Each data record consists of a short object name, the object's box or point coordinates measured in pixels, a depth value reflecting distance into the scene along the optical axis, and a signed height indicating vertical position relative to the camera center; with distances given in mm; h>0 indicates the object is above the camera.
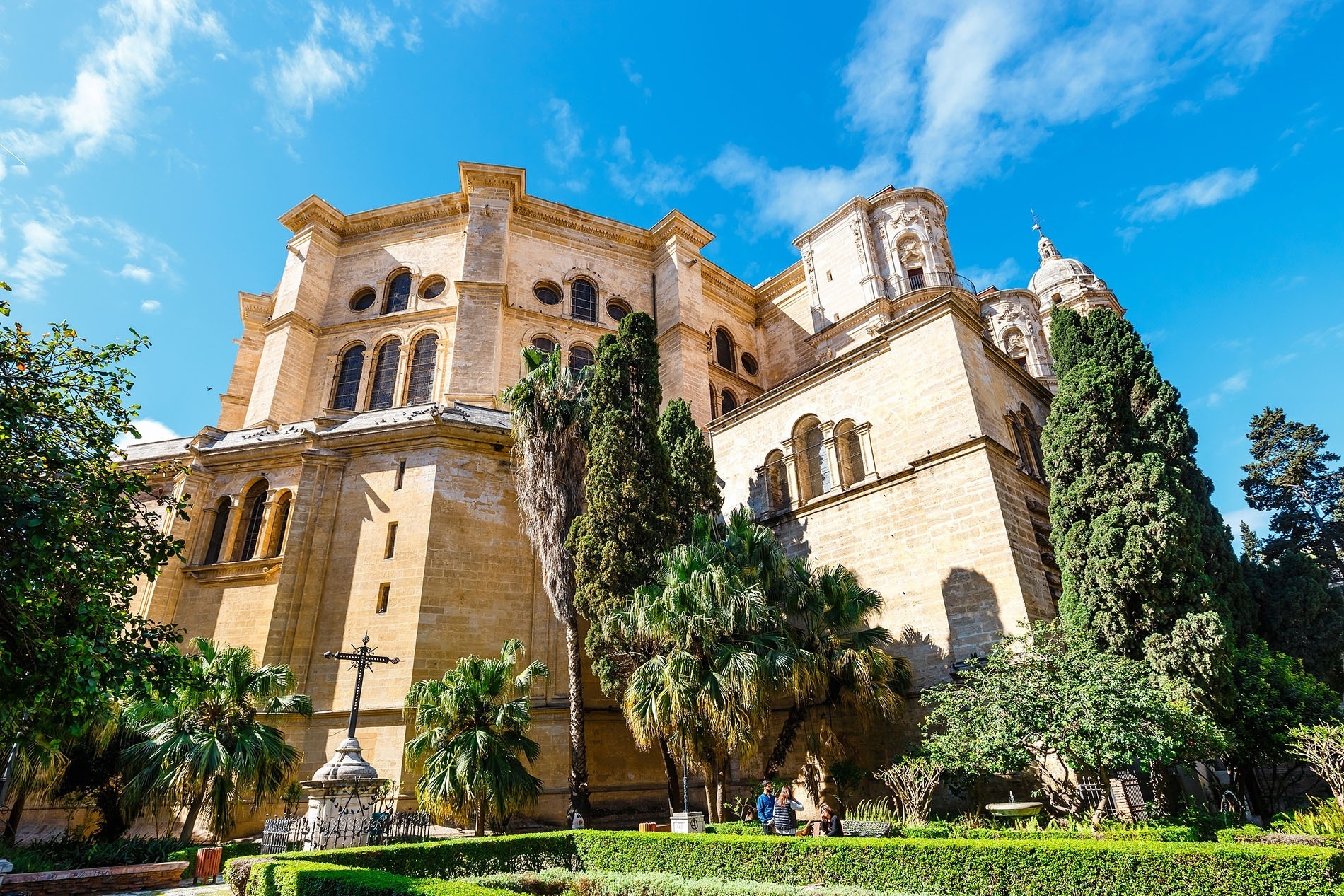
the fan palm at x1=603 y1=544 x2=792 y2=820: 11664 +1762
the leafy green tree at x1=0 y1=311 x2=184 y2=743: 6270 +2249
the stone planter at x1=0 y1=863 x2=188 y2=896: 9000 -924
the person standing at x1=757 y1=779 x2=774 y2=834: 11070 -475
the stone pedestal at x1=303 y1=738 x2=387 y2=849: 10883 -110
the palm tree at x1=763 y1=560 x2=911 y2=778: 12750 +1771
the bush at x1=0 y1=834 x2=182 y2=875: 10984 -685
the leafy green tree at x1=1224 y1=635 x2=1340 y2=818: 12159 +654
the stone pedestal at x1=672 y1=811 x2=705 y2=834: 11906 -689
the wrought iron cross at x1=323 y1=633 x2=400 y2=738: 12102 +2202
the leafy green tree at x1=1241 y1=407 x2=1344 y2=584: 26641 +9295
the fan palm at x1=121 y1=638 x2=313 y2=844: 11898 +829
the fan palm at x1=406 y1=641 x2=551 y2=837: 12383 +800
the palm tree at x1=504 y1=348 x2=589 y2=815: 15297 +6708
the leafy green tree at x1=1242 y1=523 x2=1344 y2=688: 16953 +3002
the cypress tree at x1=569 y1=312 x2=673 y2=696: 14211 +5496
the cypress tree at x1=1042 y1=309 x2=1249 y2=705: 11680 +3445
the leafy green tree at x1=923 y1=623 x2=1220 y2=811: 10086 +585
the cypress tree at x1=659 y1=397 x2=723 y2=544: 16250 +6435
